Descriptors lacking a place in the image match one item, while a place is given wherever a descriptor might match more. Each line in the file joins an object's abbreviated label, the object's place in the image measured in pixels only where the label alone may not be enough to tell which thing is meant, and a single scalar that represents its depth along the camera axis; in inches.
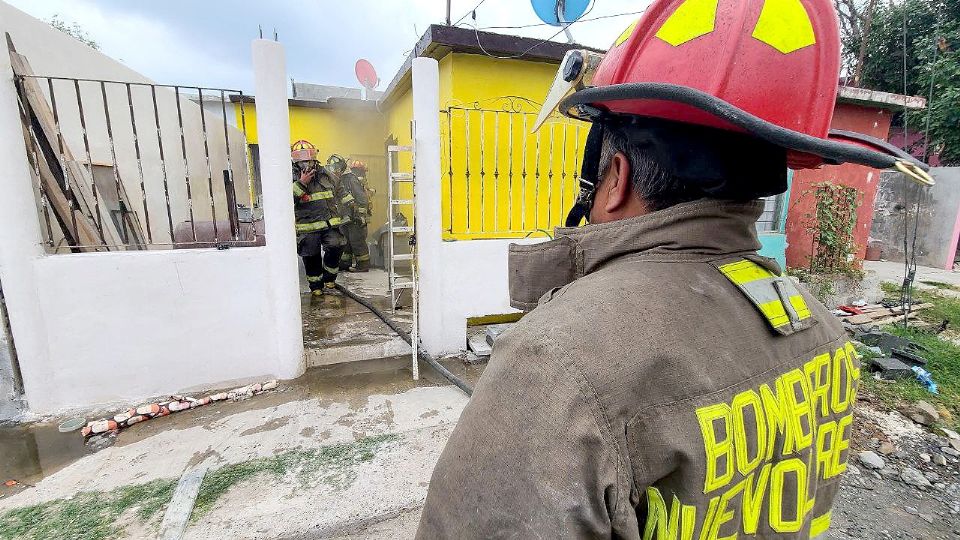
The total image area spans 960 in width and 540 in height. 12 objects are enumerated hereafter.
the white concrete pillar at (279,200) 136.9
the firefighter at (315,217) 237.5
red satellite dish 379.6
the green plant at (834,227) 255.8
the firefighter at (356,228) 313.7
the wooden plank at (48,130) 126.4
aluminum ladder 160.2
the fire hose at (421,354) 150.8
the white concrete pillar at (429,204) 154.6
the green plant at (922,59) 401.7
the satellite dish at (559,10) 175.0
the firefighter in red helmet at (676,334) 25.3
